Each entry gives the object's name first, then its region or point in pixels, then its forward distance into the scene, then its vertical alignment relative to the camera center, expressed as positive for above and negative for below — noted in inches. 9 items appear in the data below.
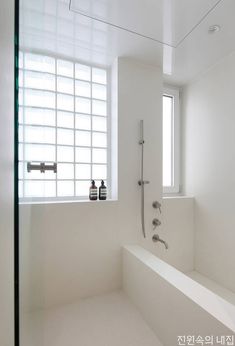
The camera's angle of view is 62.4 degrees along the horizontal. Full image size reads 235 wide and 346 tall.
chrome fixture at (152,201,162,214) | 76.0 -11.5
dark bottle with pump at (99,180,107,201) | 71.6 -6.1
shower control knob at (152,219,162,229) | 75.6 -18.4
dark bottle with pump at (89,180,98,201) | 70.5 -6.0
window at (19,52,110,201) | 70.6 +19.1
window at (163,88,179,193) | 95.3 +18.2
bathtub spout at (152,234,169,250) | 75.2 -24.4
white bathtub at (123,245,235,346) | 35.5 -27.7
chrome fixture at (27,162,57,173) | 33.1 +1.6
